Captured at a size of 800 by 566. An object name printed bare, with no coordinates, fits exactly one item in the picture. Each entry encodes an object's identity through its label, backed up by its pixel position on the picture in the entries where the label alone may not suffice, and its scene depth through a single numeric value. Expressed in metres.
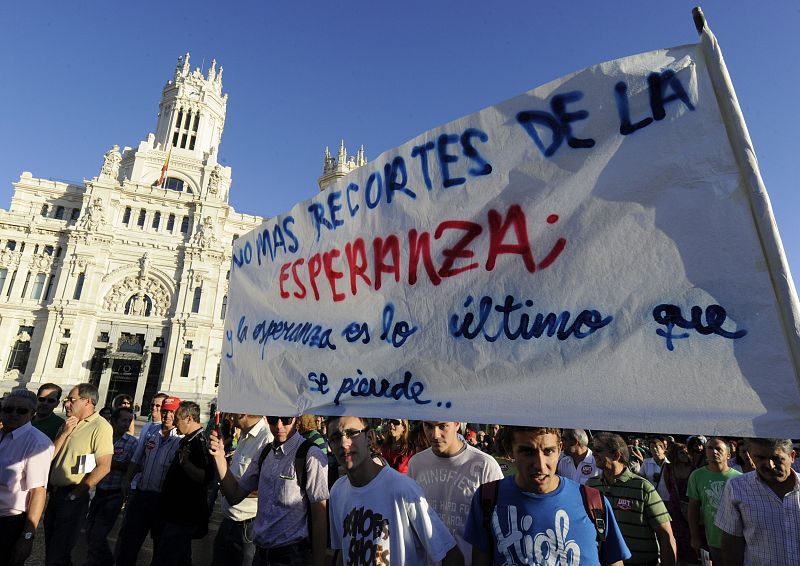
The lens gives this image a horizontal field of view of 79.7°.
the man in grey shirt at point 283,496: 3.27
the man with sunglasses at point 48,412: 5.89
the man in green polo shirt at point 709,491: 4.24
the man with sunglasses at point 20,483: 3.92
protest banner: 1.56
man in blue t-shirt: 2.13
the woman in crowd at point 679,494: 4.93
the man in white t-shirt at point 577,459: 5.18
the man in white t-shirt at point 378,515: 2.38
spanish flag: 42.31
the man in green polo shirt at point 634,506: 3.30
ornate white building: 34.56
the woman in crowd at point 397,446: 6.17
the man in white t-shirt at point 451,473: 3.06
